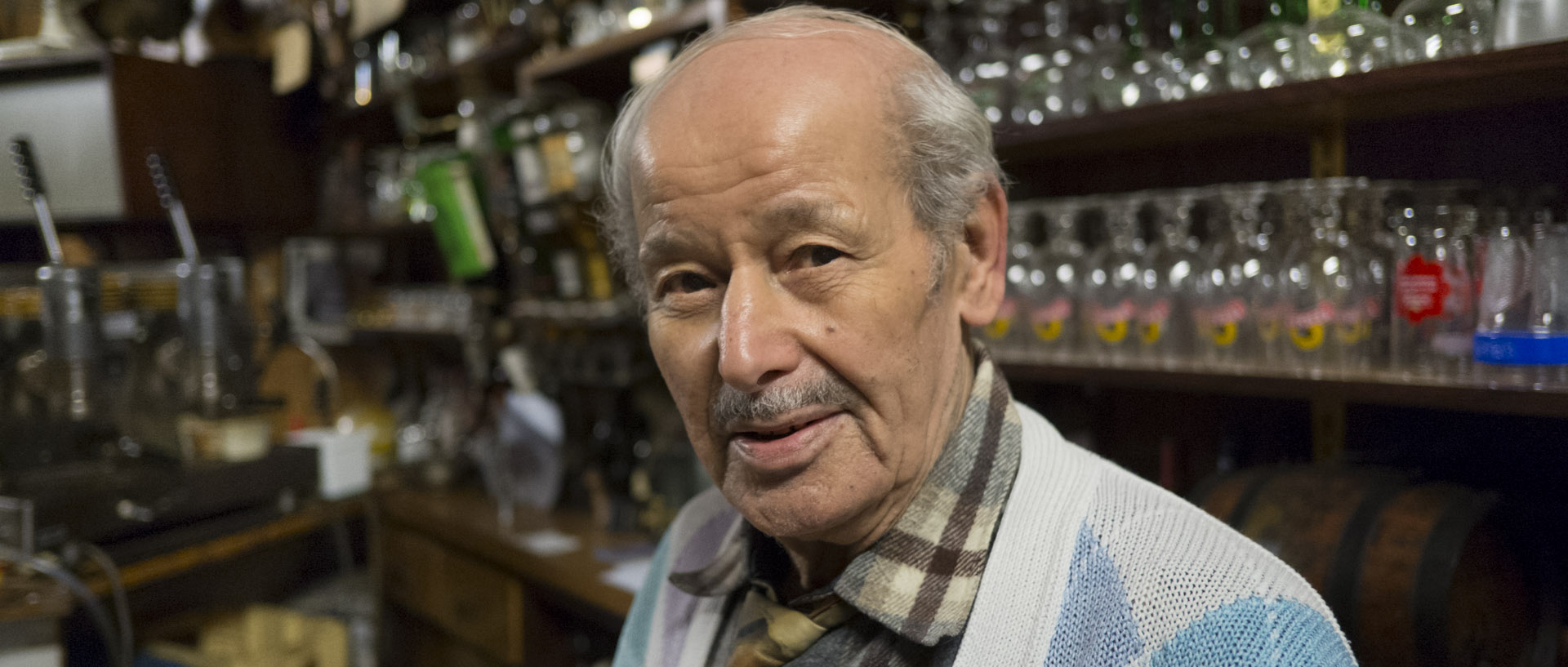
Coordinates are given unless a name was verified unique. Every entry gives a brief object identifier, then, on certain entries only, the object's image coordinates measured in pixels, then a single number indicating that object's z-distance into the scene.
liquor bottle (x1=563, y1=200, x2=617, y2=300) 2.42
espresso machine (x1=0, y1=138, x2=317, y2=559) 1.58
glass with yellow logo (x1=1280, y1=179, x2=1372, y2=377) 1.29
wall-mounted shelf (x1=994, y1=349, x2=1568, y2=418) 1.08
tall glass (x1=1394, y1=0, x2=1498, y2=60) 1.15
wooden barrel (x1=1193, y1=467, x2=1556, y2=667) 1.14
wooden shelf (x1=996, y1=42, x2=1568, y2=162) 1.09
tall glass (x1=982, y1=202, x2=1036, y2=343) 1.65
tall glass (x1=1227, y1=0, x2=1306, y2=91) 1.31
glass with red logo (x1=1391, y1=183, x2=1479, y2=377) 1.19
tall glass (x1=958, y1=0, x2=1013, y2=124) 1.65
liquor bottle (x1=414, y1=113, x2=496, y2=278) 2.78
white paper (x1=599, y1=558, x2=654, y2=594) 1.99
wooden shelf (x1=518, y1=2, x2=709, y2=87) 1.95
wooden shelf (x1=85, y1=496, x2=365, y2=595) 1.56
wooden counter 2.17
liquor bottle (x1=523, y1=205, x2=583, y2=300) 2.49
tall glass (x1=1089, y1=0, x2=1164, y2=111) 1.48
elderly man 0.76
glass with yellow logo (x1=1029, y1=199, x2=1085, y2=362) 1.59
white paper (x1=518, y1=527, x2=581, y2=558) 2.27
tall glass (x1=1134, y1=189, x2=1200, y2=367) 1.45
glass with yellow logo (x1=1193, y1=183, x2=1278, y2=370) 1.37
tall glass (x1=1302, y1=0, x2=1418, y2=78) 1.22
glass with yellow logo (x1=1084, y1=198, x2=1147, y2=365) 1.50
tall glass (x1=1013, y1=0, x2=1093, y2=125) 1.56
